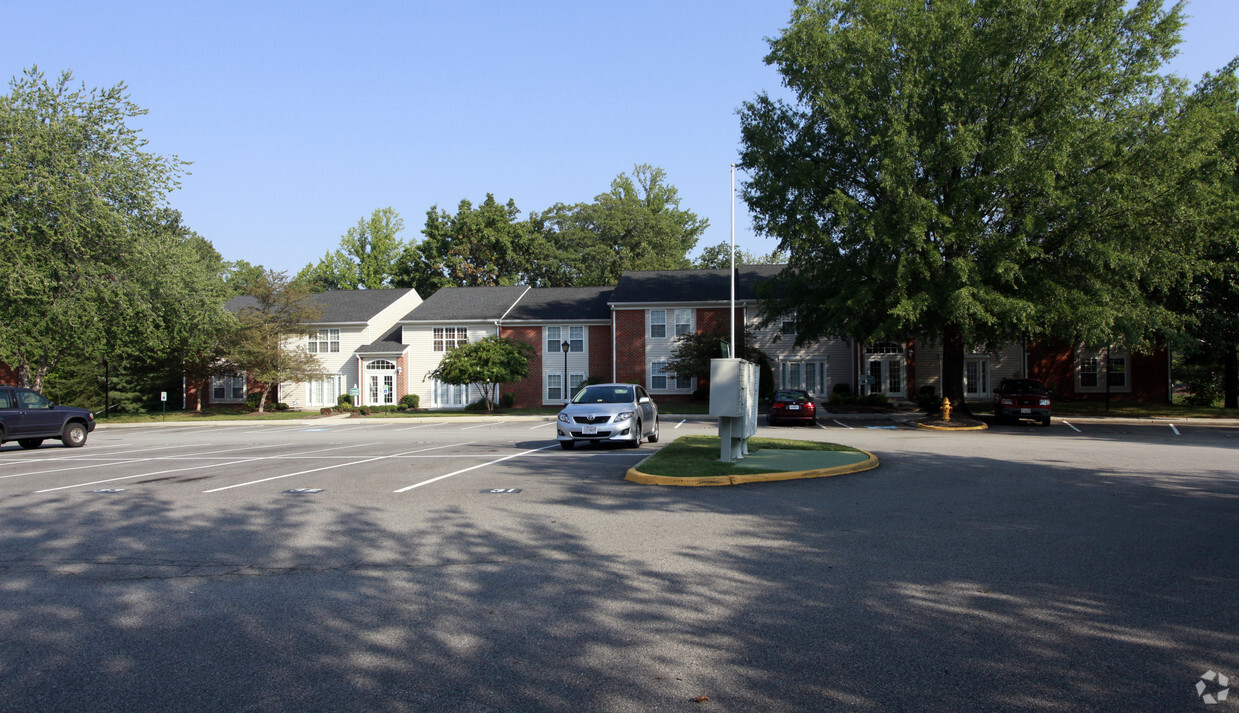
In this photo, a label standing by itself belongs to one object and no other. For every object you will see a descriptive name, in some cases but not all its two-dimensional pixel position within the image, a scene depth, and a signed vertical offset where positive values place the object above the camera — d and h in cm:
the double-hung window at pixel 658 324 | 4566 +284
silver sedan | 1753 -102
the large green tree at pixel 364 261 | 7625 +1116
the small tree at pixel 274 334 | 4434 +248
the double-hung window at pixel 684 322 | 4534 +294
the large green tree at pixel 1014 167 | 2550 +677
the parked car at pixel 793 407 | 2819 -128
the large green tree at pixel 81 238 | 3266 +610
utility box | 1304 -53
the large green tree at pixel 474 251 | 7131 +1133
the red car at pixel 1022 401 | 2864 -116
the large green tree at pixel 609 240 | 6981 +1225
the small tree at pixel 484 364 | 4025 +54
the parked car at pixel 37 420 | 2072 -114
